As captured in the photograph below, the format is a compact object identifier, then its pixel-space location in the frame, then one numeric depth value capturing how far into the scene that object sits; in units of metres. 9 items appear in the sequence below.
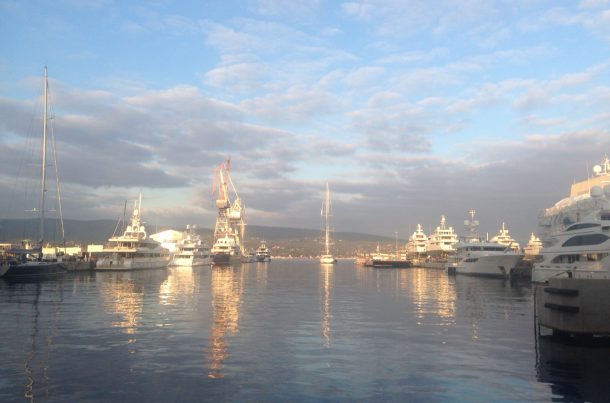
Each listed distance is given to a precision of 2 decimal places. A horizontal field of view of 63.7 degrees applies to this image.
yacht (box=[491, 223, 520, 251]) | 183.75
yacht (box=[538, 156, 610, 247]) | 84.56
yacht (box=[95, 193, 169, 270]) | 107.14
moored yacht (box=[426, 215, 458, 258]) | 166.23
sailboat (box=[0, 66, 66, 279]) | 70.15
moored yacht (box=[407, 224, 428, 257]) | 187.38
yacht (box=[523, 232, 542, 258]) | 166.38
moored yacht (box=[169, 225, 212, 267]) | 145.26
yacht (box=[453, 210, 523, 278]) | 91.38
